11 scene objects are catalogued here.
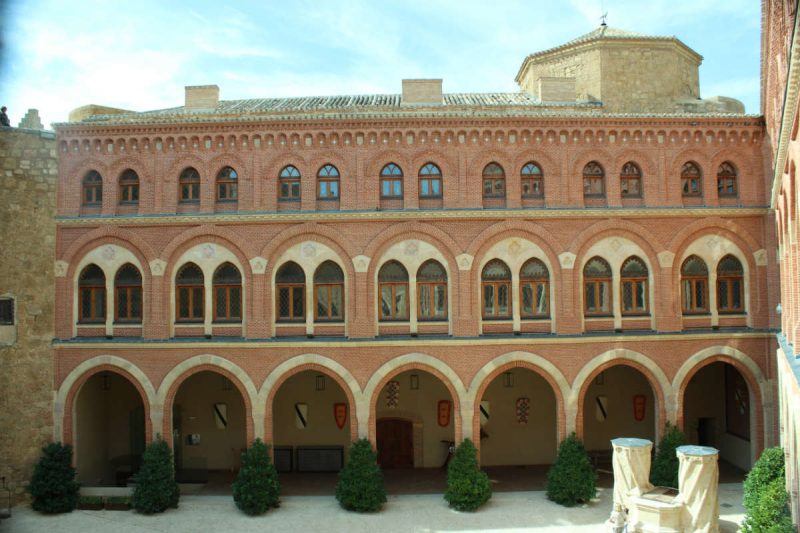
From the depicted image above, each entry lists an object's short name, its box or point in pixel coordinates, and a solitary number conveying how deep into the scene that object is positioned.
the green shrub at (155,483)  20.11
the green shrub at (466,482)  19.97
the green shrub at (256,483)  19.88
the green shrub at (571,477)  20.05
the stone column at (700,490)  16.86
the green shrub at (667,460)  20.08
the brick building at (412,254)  21.55
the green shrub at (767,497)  15.38
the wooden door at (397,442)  25.09
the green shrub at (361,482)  19.94
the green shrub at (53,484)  20.31
